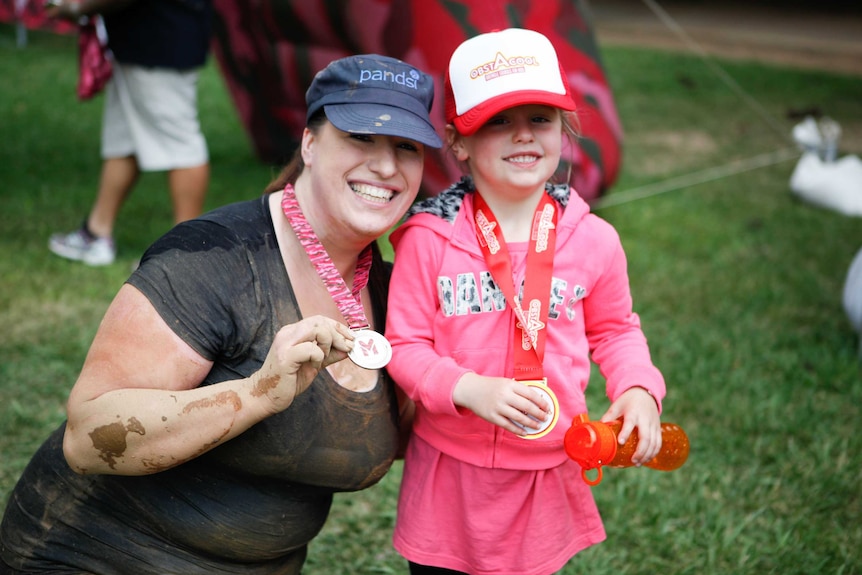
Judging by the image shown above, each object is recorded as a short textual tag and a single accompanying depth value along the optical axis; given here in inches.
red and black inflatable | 205.2
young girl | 79.4
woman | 71.4
